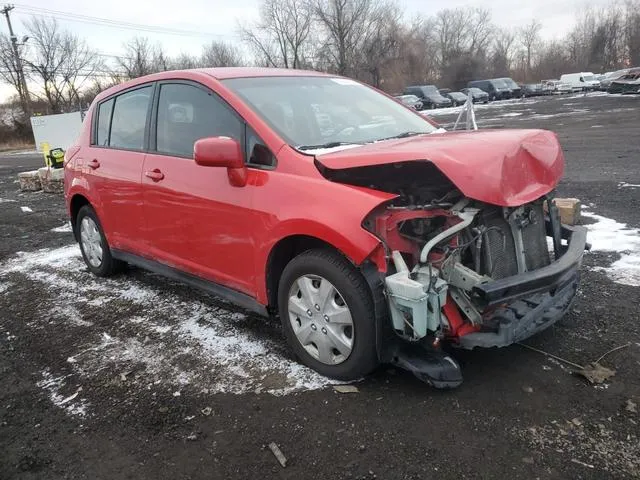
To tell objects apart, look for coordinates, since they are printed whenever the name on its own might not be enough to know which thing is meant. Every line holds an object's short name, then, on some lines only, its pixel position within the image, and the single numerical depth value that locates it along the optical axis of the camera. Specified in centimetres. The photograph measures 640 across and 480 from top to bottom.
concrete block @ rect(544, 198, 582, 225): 560
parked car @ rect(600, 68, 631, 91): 3619
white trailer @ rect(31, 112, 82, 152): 2239
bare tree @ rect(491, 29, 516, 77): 6938
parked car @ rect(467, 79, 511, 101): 4512
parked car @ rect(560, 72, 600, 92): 4478
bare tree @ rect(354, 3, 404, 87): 5819
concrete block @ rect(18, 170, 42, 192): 1291
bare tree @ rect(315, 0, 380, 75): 5775
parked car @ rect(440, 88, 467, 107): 4324
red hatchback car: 271
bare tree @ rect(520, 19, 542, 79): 8175
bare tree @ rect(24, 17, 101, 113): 4919
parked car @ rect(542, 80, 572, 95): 4578
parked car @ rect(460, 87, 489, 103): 4330
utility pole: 4182
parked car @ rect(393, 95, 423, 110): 3881
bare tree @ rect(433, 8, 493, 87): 6425
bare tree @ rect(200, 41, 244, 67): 6141
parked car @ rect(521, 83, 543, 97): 4616
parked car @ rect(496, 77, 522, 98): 4550
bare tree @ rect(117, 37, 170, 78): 5225
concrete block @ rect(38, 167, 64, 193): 1233
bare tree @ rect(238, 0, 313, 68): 5981
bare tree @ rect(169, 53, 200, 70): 5583
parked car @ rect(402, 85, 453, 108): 4209
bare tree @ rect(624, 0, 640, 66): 6204
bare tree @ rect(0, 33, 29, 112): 4362
